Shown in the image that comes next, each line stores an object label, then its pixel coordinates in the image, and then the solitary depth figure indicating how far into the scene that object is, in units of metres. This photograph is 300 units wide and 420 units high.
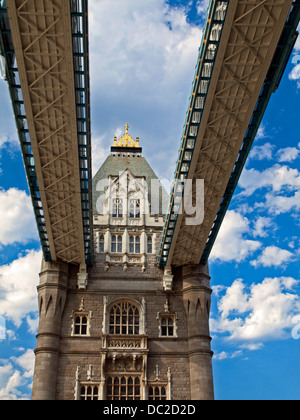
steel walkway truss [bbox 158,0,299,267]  22.47
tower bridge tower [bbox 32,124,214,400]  38.66
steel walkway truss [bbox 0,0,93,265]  22.69
